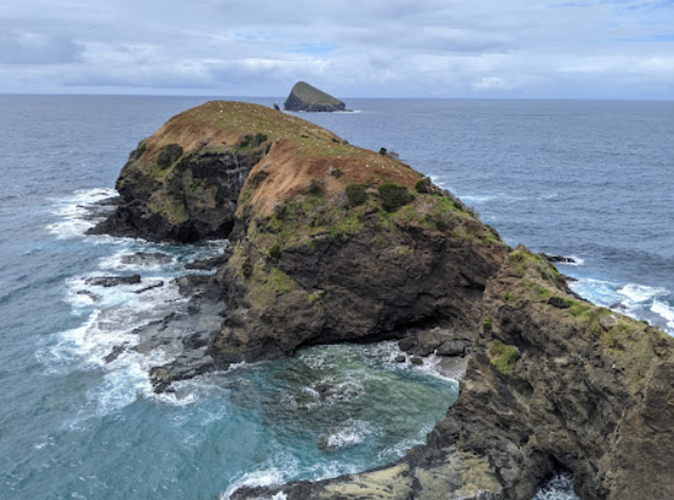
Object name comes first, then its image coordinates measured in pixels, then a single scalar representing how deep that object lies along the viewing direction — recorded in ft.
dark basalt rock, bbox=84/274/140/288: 232.53
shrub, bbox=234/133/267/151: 283.38
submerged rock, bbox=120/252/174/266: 259.39
